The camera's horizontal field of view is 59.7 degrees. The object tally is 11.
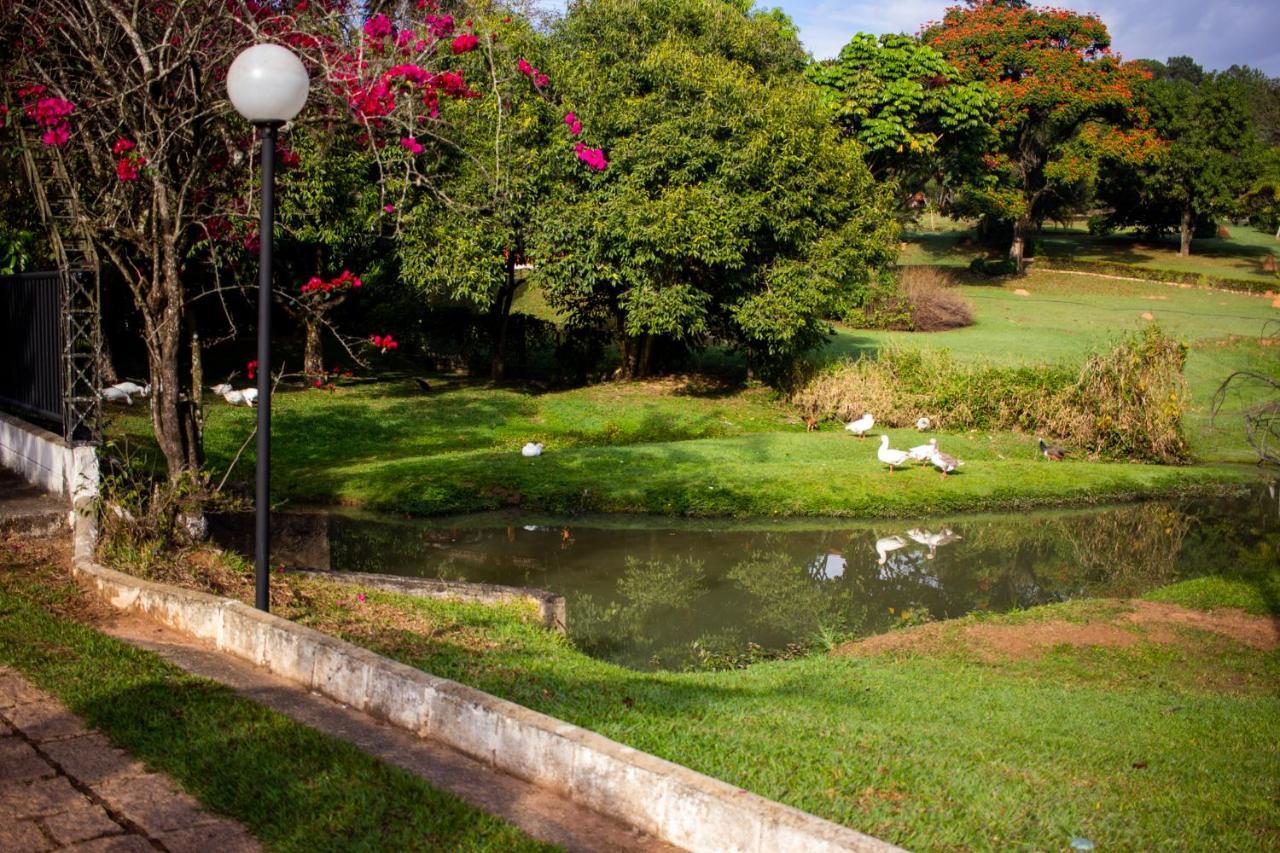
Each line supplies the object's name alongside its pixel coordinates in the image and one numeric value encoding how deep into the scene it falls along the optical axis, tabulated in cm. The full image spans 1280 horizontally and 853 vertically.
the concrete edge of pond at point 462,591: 976
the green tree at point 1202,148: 4772
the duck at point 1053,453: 1969
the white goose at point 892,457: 1797
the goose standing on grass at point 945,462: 1783
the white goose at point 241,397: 2041
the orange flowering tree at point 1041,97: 4616
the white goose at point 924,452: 1811
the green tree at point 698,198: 2181
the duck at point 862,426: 2058
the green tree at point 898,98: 4019
